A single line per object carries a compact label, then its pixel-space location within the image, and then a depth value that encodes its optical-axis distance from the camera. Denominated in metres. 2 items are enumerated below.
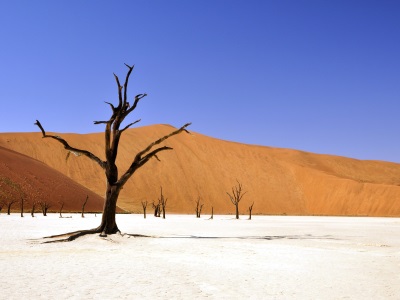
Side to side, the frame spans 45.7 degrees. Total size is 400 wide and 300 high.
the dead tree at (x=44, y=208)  43.92
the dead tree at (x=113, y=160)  18.92
